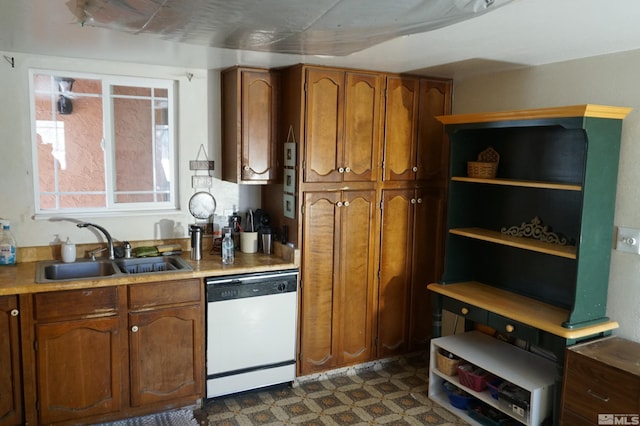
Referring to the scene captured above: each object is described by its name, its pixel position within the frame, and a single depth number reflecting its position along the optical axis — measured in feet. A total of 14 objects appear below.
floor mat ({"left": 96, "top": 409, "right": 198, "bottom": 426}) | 9.64
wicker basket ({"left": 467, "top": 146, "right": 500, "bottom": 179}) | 10.44
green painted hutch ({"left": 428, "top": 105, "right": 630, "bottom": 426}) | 8.48
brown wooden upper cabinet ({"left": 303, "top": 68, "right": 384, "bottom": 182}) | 10.73
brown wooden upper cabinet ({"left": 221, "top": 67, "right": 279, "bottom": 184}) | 10.87
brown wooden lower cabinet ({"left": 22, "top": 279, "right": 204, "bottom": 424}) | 8.87
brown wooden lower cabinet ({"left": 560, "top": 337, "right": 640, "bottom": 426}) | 7.54
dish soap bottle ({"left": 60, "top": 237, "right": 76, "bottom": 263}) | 10.18
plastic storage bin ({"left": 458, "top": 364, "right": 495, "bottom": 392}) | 9.91
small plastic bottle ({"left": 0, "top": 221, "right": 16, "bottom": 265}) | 9.84
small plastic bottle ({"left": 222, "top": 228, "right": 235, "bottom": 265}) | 10.64
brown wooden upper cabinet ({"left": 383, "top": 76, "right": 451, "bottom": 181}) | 11.64
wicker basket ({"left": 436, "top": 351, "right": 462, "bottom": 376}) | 10.50
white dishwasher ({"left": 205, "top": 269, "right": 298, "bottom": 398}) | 10.18
